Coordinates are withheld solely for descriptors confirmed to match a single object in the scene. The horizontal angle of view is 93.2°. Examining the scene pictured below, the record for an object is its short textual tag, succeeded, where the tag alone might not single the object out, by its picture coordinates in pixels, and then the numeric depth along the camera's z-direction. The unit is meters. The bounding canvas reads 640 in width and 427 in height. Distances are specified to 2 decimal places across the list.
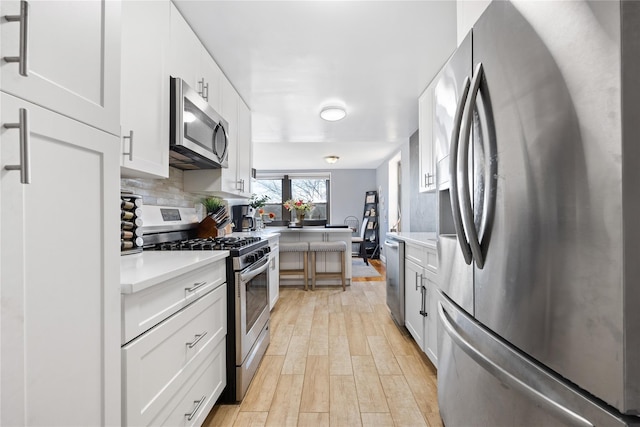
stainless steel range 1.70
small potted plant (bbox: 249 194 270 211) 4.21
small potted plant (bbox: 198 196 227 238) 2.55
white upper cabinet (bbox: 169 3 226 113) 1.74
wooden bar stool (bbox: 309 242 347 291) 4.37
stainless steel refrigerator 0.50
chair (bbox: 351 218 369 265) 6.69
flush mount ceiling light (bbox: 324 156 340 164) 6.61
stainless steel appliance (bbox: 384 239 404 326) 2.71
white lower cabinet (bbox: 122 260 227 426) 0.94
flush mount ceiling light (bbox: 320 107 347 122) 3.25
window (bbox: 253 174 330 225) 8.57
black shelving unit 7.70
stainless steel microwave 1.71
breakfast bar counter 4.54
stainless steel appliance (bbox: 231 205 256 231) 3.73
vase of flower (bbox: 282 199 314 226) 4.78
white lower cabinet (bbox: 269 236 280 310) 3.32
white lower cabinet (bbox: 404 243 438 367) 1.98
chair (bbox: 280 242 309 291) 4.38
